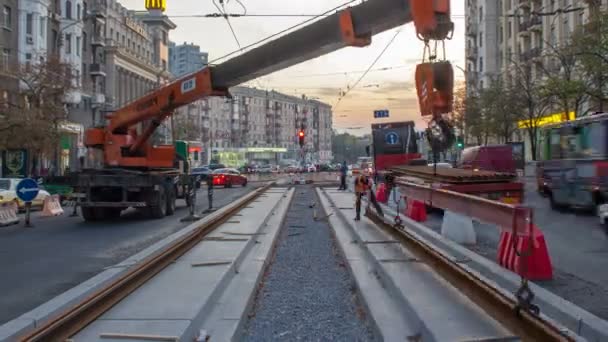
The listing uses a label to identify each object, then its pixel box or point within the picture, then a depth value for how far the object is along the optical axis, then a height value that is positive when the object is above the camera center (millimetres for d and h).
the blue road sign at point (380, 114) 58938 +4572
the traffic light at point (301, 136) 39747 +1761
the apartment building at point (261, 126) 136125 +9124
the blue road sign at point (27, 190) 18391 -643
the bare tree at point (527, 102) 45812 +4443
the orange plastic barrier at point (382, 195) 25484 -1140
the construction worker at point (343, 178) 39628 -743
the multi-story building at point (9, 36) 40594 +8979
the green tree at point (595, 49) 29328 +5264
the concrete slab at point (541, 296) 6324 -1536
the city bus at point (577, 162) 18578 +67
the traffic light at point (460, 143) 50562 +1730
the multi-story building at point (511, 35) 50875 +11838
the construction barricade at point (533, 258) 9125 -1336
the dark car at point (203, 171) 51034 -396
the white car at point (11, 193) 23842 -975
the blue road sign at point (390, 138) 36250 +1481
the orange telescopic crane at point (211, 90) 10633 +1806
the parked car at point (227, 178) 48375 -897
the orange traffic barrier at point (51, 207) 22922 -1388
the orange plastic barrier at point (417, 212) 18516 -1299
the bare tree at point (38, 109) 32969 +3076
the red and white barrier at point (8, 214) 19125 -1381
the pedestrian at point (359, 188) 18620 -631
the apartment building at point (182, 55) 170250 +29229
